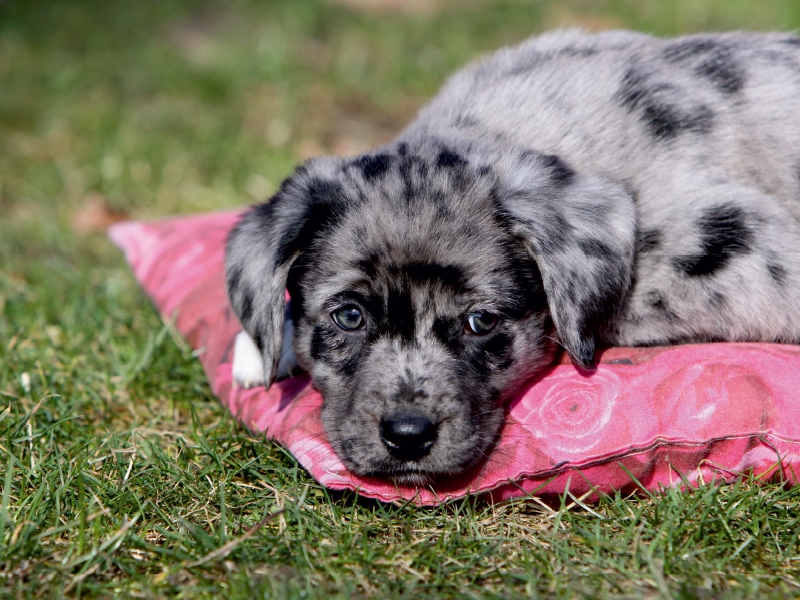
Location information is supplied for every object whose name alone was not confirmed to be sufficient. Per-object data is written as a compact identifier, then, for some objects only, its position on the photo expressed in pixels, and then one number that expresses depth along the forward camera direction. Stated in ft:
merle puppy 11.09
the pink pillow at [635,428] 10.72
